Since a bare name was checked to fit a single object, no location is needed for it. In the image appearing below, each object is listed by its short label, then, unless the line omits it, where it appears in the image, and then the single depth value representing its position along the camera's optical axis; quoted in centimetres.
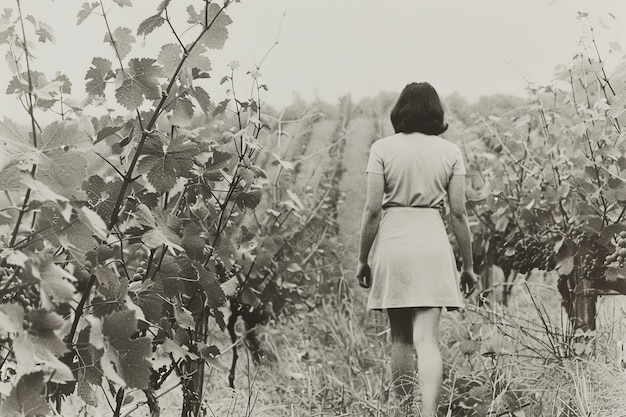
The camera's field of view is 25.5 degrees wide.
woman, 556
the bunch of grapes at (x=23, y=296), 396
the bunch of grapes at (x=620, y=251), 507
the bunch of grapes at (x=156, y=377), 462
